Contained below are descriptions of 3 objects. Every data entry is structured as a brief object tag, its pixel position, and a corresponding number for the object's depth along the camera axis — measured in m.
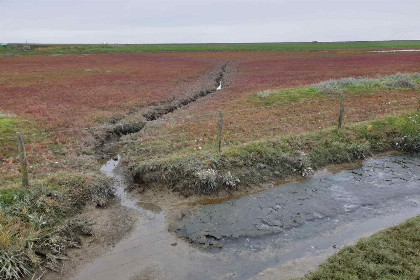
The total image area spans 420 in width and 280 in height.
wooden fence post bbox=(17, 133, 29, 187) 9.65
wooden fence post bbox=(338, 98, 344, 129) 15.59
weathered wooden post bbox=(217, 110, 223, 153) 12.83
